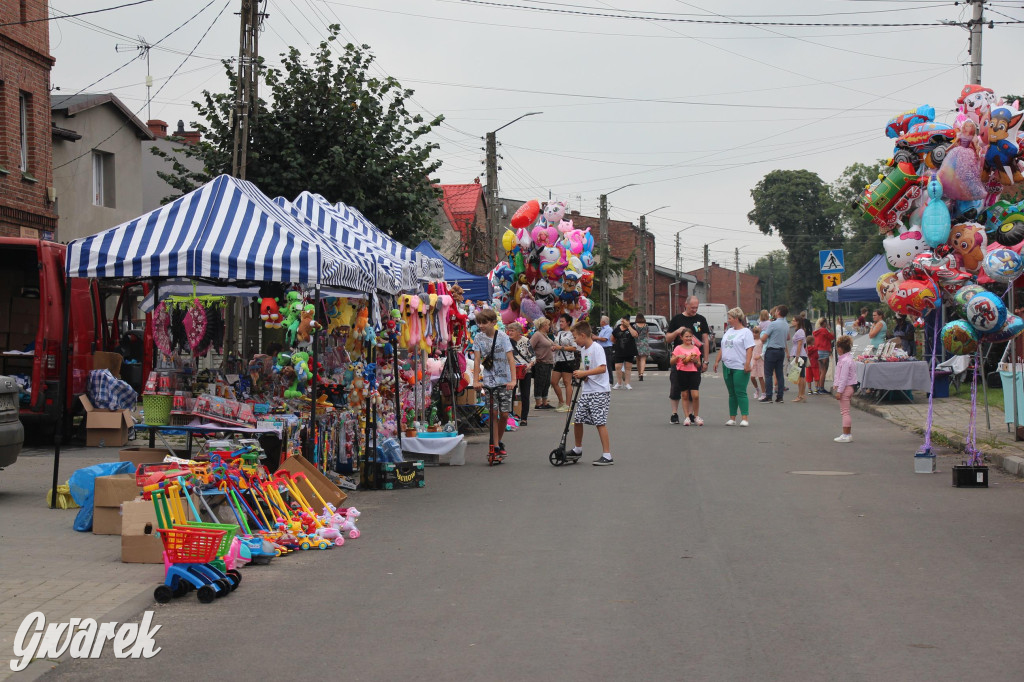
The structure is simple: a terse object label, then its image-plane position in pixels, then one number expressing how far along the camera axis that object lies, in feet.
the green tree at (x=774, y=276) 480.73
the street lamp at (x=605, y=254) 163.64
